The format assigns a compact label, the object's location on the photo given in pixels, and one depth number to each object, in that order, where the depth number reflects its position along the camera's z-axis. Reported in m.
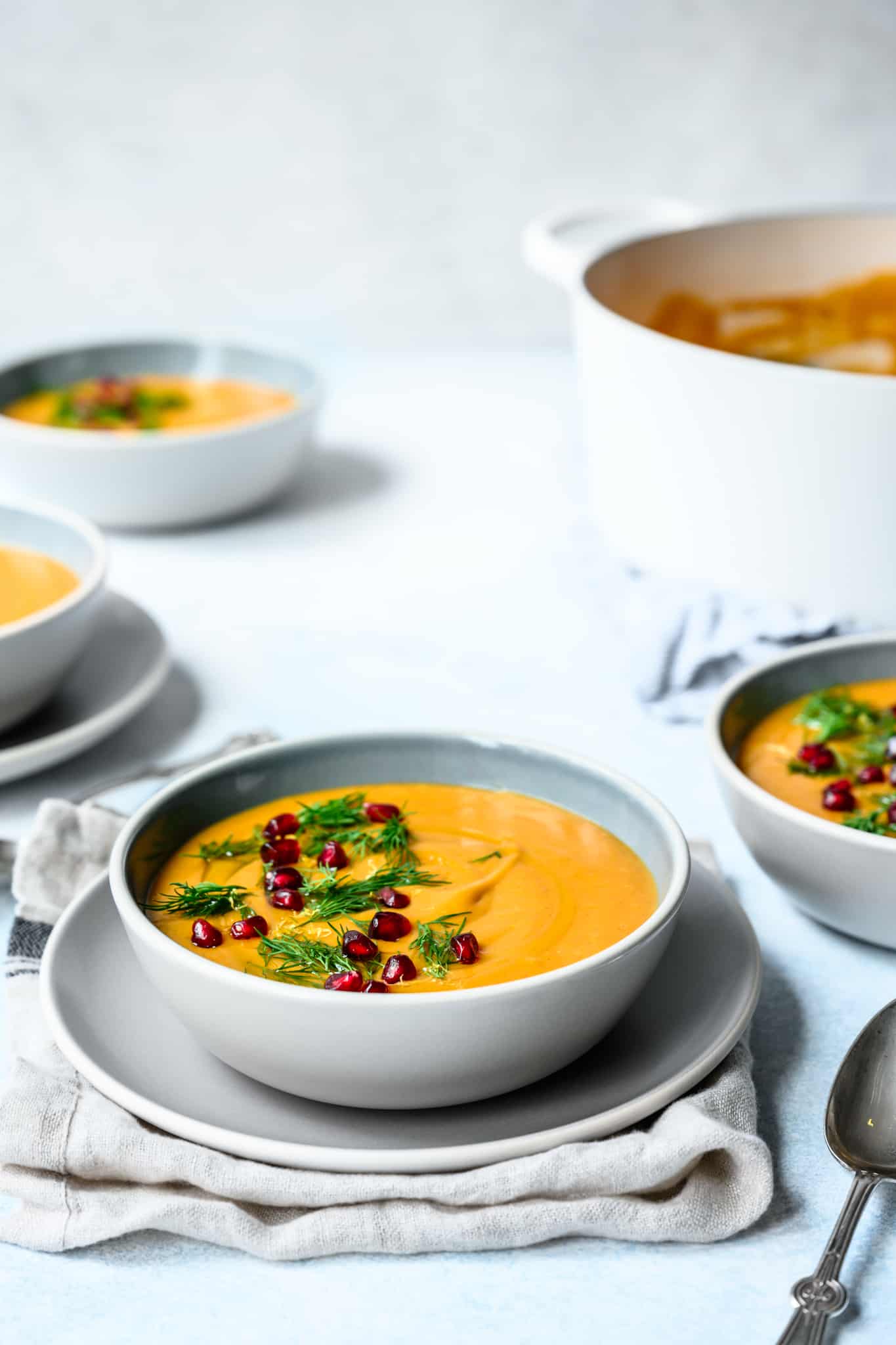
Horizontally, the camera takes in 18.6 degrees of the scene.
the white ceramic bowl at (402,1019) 0.67
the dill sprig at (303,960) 0.70
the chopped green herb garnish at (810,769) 0.82
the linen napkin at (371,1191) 0.68
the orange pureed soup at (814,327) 1.25
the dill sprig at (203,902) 0.73
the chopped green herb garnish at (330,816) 0.77
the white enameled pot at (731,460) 0.93
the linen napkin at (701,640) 0.97
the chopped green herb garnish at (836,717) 0.84
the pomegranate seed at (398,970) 0.70
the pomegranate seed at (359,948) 0.70
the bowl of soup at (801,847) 0.76
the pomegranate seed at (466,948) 0.71
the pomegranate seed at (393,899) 0.73
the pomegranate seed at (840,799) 0.80
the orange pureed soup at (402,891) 0.71
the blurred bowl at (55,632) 0.88
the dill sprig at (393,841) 0.75
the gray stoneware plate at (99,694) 0.90
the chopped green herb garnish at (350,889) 0.73
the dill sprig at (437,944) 0.70
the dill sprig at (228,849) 0.76
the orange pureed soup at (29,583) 0.94
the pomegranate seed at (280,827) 0.77
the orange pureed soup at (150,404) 1.25
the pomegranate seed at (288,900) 0.73
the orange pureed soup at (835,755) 0.80
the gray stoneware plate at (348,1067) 0.69
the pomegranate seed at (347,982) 0.69
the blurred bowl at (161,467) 1.13
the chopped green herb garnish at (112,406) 1.25
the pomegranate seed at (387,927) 0.71
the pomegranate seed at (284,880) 0.74
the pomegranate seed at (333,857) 0.74
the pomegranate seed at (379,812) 0.77
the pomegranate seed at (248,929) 0.72
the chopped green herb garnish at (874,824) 0.78
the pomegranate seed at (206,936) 0.71
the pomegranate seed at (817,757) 0.82
